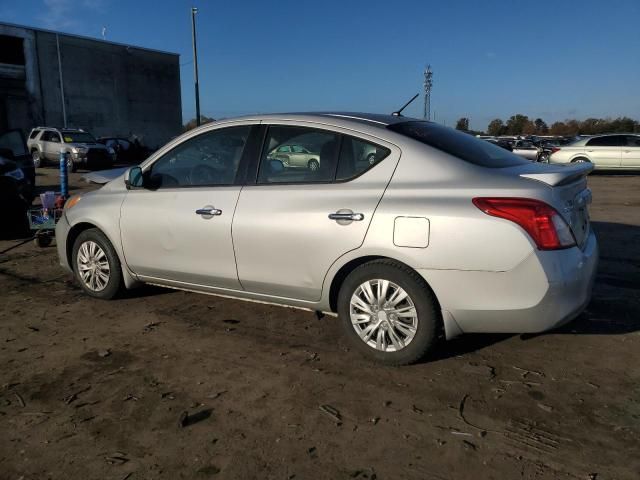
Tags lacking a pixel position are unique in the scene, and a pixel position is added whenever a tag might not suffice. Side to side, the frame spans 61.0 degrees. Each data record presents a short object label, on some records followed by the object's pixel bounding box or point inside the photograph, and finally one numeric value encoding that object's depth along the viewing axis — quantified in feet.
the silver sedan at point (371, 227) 10.44
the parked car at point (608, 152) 65.87
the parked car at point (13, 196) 28.07
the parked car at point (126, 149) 89.71
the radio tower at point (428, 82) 167.22
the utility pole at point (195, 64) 116.98
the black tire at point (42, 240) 24.31
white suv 73.31
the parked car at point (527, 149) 79.59
